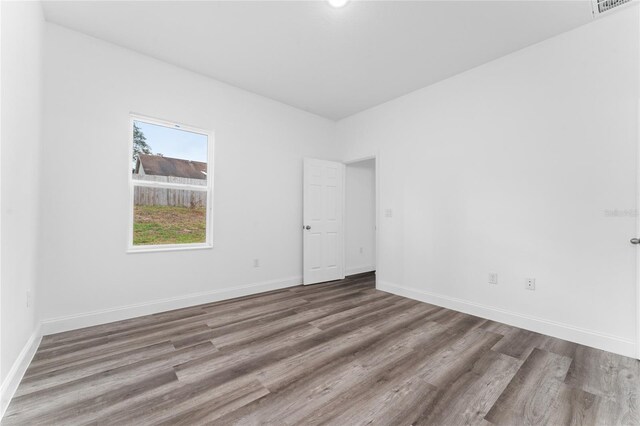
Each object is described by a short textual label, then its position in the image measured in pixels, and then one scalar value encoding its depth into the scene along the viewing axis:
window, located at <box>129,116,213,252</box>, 3.14
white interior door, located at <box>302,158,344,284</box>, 4.54
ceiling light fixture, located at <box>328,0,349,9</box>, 2.27
